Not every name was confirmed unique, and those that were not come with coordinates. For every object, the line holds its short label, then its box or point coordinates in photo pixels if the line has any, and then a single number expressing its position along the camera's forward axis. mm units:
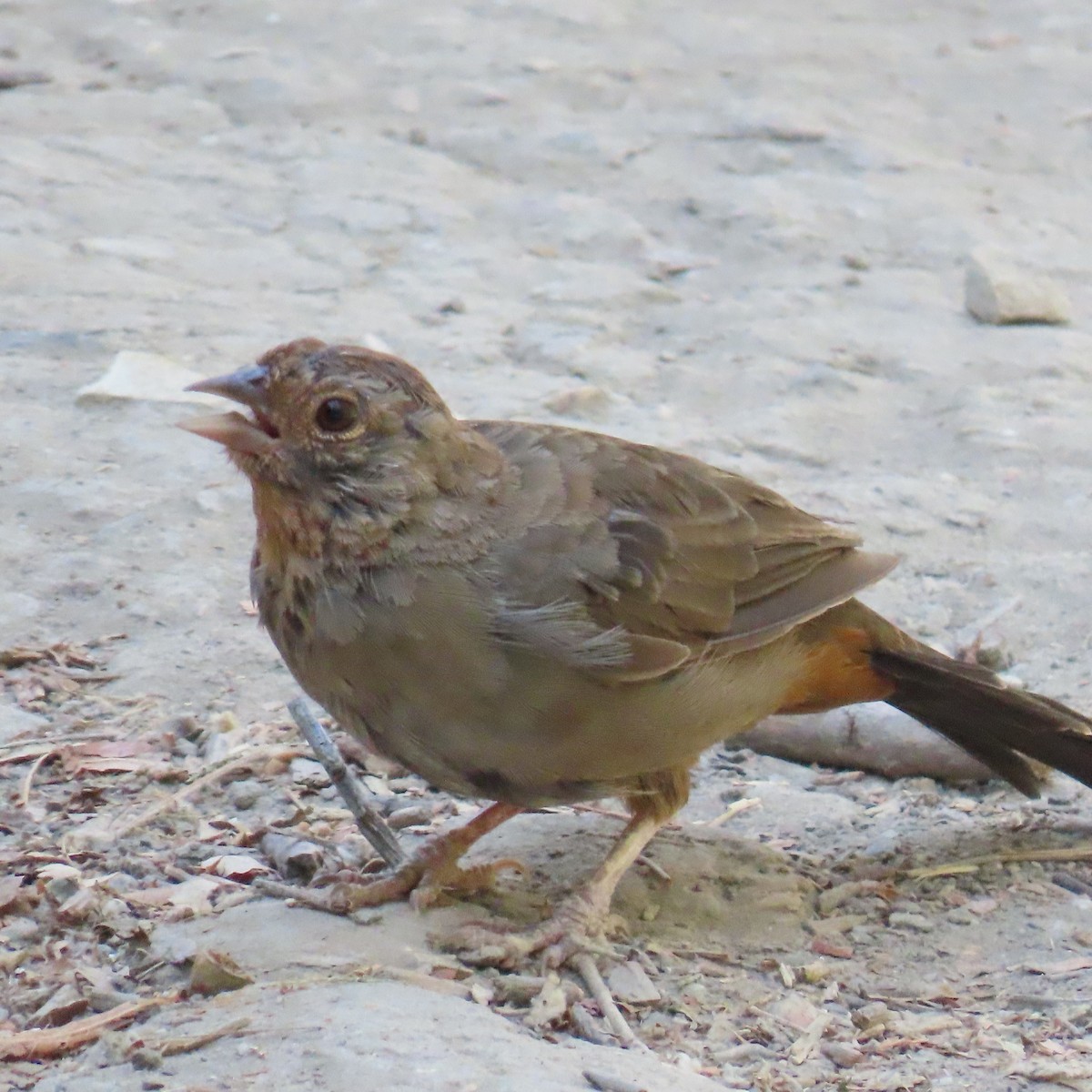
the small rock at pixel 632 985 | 6831
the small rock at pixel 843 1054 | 6508
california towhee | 7152
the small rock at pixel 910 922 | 7727
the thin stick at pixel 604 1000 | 6402
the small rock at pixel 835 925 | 7656
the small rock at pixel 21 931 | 6820
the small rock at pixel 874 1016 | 6785
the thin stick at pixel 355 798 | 7277
